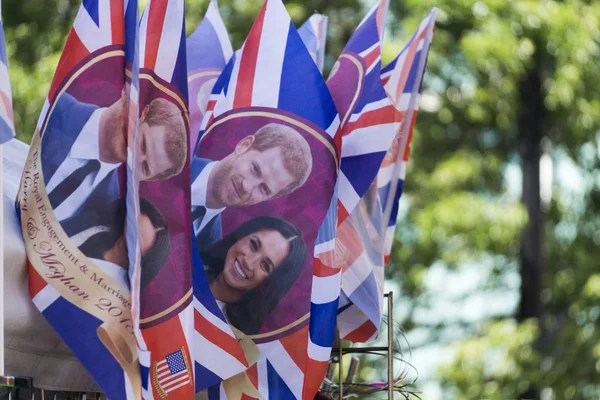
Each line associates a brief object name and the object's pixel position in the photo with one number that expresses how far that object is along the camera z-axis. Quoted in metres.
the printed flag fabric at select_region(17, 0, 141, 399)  7.68
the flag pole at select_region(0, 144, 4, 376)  6.45
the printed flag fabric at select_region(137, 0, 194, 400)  7.92
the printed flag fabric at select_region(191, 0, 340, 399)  8.91
